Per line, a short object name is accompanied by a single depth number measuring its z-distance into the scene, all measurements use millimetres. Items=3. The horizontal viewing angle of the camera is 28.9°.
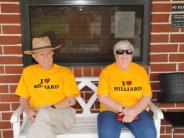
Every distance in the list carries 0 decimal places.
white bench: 3059
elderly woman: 3072
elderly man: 3172
